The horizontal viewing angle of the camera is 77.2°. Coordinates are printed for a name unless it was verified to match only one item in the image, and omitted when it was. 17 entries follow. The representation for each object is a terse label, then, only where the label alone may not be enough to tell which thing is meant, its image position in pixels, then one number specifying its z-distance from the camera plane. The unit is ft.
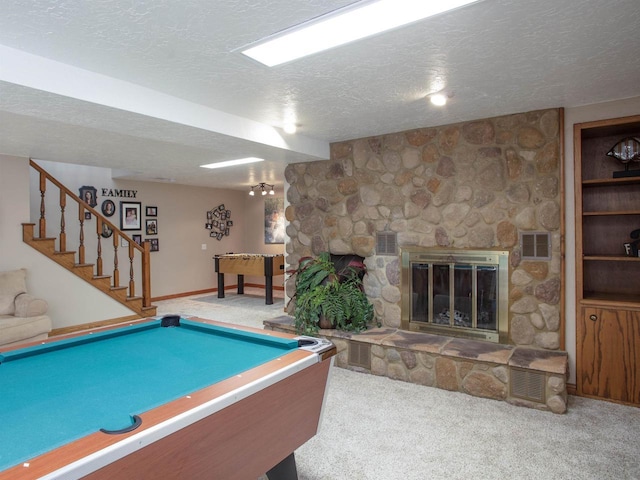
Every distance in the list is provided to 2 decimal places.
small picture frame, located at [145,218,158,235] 24.73
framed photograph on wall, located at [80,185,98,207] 21.65
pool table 3.54
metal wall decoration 28.42
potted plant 13.47
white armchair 13.98
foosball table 23.58
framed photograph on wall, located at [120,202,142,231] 23.47
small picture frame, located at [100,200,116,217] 22.67
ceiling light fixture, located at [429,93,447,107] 9.82
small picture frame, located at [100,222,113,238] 22.24
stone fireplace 11.05
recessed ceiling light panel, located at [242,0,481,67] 5.97
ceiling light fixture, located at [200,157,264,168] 17.22
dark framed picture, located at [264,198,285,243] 28.71
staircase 17.51
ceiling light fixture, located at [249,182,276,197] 26.59
